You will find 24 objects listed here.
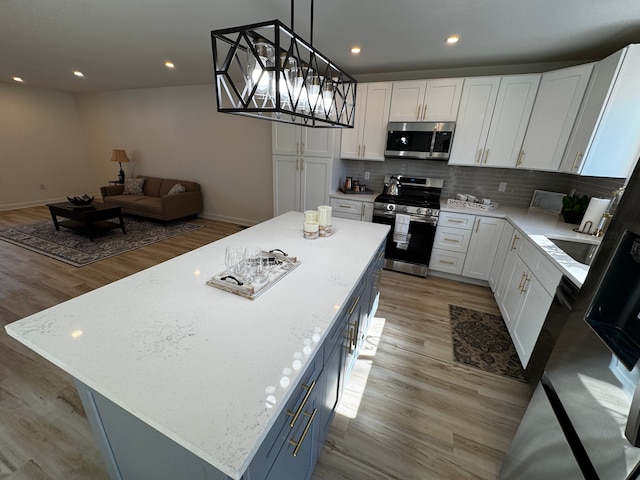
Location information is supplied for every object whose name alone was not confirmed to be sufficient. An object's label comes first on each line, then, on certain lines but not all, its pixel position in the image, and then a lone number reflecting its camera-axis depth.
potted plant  2.46
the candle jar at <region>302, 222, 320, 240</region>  1.87
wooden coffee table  3.87
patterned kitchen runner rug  2.02
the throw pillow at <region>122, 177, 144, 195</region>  5.43
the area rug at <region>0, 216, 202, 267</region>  3.53
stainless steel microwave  3.03
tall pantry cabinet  3.46
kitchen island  0.64
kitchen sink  1.99
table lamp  5.60
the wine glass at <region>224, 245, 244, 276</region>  1.30
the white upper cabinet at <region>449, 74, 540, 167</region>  2.72
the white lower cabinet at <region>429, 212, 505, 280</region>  2.91
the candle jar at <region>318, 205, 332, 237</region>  1.95
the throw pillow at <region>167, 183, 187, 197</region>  4.95
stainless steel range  3.12
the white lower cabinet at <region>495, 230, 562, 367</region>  1.76
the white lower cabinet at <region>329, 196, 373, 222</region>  3.41
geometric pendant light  0.88
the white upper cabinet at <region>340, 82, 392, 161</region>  3.23
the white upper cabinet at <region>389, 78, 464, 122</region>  2.95
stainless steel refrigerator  0.74
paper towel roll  2.16
